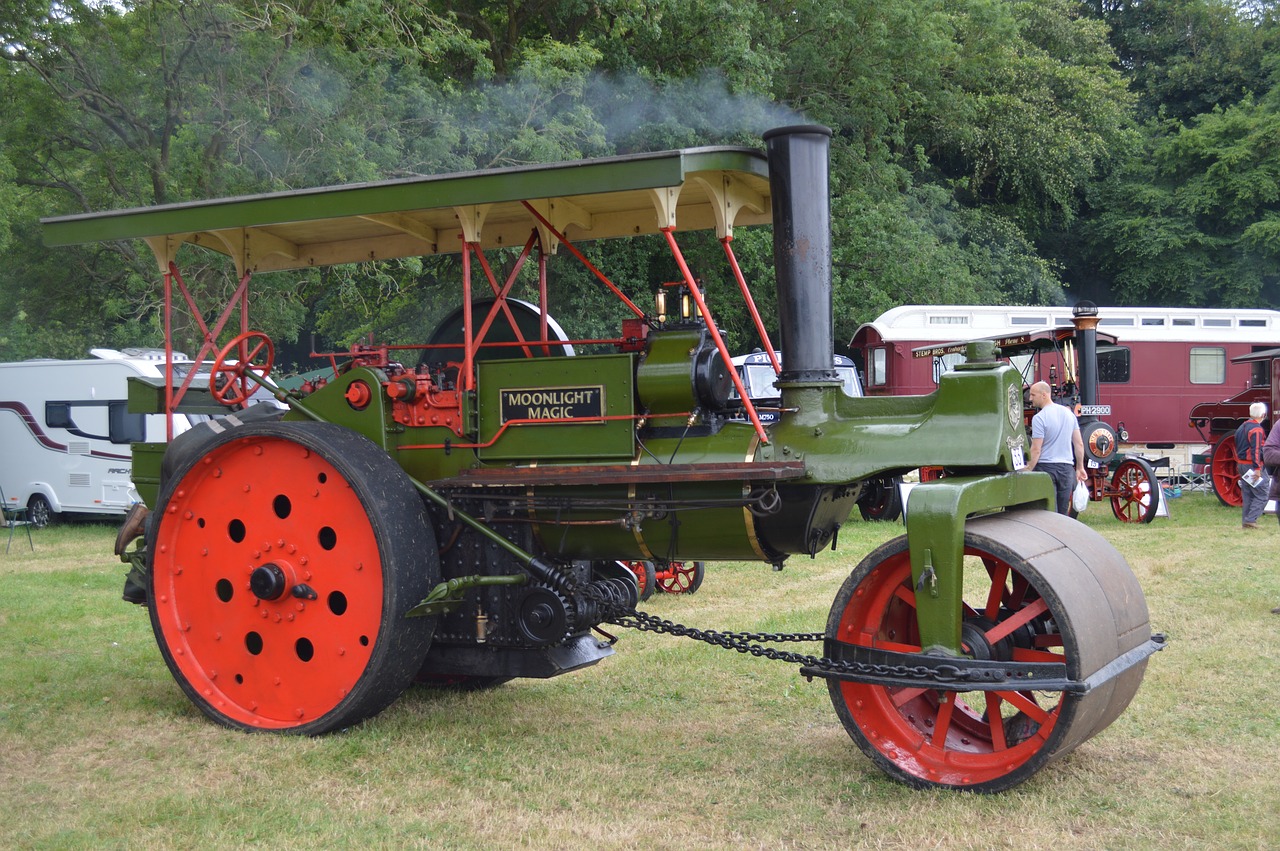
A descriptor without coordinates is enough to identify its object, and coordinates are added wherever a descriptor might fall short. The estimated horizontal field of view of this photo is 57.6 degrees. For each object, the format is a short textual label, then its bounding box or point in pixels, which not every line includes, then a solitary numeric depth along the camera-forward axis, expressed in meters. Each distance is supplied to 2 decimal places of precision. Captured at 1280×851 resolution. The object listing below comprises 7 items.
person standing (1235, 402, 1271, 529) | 11.87
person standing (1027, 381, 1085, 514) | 9.26
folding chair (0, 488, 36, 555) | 13.98
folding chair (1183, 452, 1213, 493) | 16.22
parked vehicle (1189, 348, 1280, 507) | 14.91
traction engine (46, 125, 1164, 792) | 4.08
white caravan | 14.63
